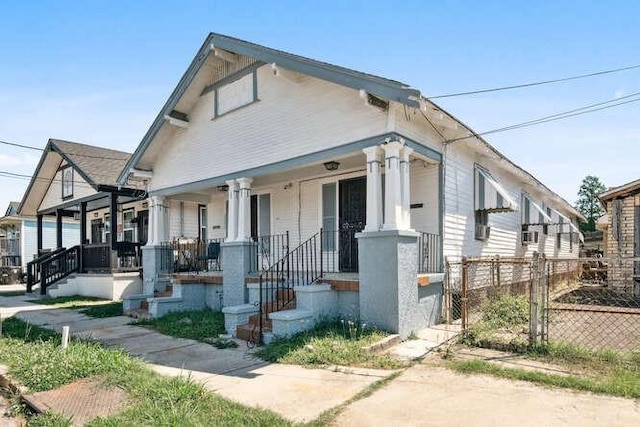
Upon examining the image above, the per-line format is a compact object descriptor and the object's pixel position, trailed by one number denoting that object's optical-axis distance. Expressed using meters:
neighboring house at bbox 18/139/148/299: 14.80
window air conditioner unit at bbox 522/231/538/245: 13.70
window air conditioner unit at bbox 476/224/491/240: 10.45
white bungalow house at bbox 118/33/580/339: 7.48
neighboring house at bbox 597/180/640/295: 11.73
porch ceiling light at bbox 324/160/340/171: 9.43
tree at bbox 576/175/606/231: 50.46
